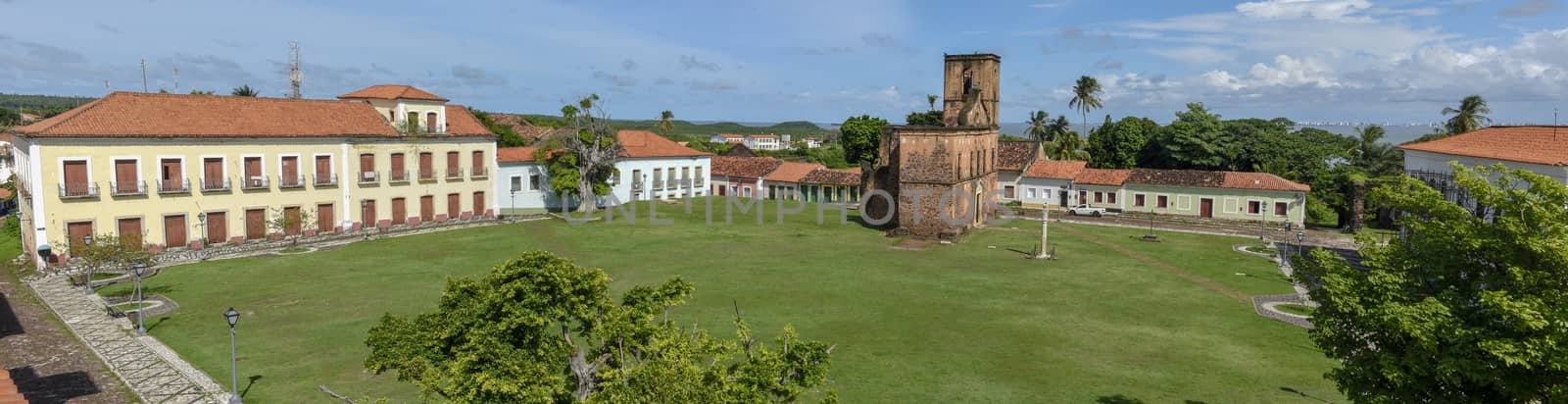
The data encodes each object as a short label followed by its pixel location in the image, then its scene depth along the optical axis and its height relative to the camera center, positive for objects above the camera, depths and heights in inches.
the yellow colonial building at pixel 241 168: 1306.6 -6.1
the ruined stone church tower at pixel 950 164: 1692.9 -2.1
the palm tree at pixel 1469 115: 2372.0 +129.8
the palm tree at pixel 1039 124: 3373.5 +153.2
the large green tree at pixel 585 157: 1932.8 +15.0
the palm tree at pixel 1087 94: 3238.2 +259.5
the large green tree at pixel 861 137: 3218.5 +96.7
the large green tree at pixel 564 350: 354.6 -86.0
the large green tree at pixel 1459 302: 362.3 -64.7
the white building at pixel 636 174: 2059.5 -28.1
